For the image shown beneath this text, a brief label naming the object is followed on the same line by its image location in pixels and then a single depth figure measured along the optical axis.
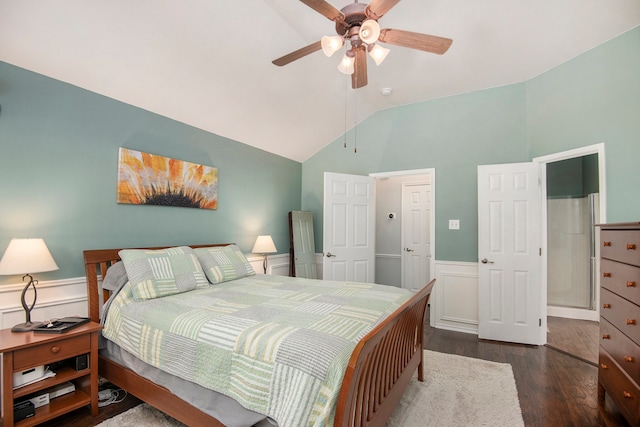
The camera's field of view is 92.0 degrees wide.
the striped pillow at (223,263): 2.90
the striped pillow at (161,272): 2.29
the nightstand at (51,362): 1.70
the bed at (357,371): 1.26
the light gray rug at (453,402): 1.98
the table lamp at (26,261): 1.88
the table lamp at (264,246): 3.95
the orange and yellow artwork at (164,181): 2.77
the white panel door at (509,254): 3.40
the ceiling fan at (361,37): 1.80
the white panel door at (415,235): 5.16
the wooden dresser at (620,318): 1.67
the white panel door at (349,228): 4.19
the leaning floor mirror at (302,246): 4.62
